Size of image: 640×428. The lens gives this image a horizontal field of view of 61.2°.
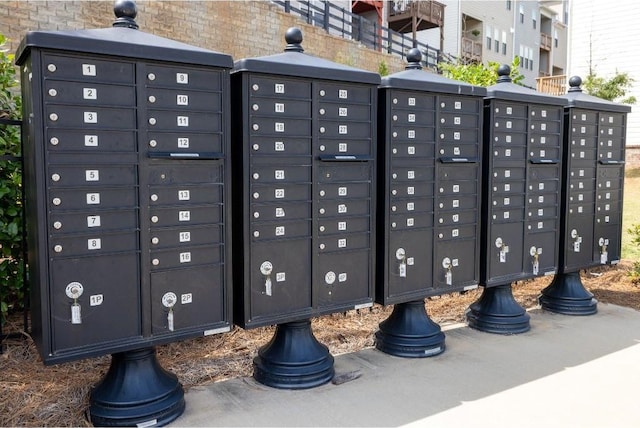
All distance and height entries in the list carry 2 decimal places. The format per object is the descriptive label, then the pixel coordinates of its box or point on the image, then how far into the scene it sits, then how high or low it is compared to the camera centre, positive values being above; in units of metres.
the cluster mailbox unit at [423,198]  3.96 -0.14
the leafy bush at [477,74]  7.27 +1.46
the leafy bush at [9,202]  3.69 -0.16
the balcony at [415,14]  20.30 +6.43
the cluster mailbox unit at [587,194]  5.22 -0.14
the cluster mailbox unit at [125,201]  2.69 -0.11
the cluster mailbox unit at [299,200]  3.33 -0.13
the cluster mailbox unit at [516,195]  4.57 -0.13
